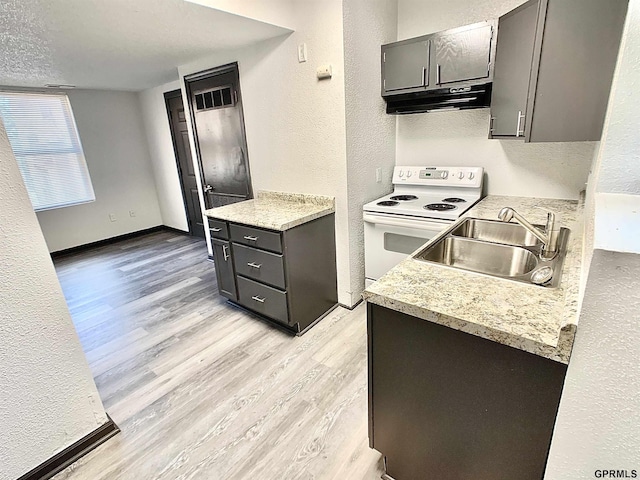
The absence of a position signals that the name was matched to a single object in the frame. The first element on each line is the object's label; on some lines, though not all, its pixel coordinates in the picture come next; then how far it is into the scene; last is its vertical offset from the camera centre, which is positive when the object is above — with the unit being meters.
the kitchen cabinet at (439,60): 2.04 +0.50
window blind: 3.82 +0.14
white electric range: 2.21 -0.49
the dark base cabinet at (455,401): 0.89 -0.82
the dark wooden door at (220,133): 3.04 +0.15
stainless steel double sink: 1.36 -0.54
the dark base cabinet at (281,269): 2.24 -0.91
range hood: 2.18 +0.26
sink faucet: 1.30 -0.42
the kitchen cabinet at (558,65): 1.44 +0.31
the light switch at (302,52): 2.29 +0.64
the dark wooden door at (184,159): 4.21 -0.12
